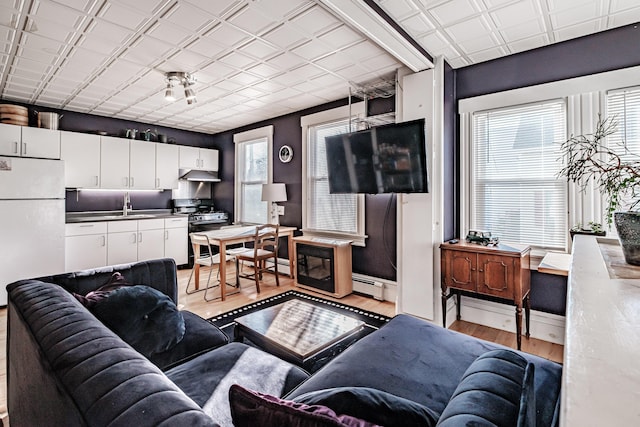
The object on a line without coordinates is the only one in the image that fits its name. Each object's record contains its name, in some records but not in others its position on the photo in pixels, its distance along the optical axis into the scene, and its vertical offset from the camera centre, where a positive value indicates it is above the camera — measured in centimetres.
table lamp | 471 +31
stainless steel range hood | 566 +72
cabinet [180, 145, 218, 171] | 568 +106
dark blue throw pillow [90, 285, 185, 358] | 153 -54
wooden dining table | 384 -33
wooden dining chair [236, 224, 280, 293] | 407 -52
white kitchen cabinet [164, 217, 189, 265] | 519 -43
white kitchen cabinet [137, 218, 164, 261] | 492 -40
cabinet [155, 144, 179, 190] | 536 +84
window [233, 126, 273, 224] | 535 +74
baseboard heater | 381 -93
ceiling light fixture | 324 +144
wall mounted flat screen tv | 285 +53
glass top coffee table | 181 -78
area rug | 307 -108
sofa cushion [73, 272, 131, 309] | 160 -44
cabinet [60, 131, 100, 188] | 439 +82
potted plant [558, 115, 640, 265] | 245 +48
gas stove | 563 +5
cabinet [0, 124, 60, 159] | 387 +96
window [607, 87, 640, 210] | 242 +69
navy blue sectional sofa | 72 -51
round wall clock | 487 +94
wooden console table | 248 -52
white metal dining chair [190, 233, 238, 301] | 399 -59
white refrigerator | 357 -4
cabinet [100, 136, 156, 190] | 477 +81
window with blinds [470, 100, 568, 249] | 277 +34
